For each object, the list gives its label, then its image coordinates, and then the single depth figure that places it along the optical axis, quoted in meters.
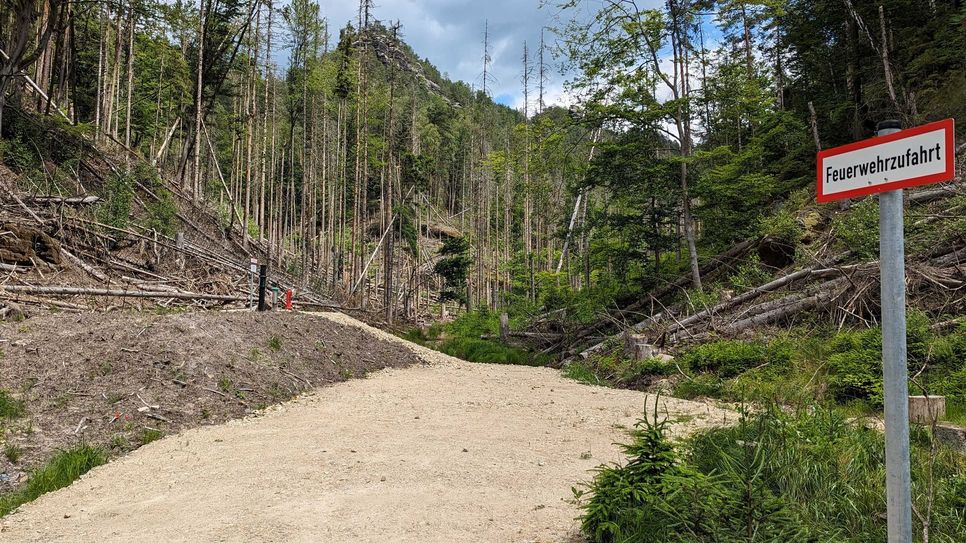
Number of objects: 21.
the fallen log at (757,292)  9.38
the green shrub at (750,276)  11.31
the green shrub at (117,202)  12.48
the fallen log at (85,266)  10.37
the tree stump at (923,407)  4.28
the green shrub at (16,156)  13.02
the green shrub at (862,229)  8.52
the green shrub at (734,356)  8.13
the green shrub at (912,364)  5.75
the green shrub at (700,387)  7.97
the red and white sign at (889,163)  1.72
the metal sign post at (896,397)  1.72
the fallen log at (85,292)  8.35
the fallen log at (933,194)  9.35
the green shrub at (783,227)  11.24
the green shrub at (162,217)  14.74
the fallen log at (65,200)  10.91
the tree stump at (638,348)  10.49
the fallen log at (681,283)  13.28
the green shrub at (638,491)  2.61
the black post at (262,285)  12.35
